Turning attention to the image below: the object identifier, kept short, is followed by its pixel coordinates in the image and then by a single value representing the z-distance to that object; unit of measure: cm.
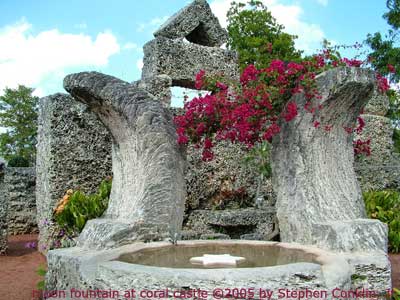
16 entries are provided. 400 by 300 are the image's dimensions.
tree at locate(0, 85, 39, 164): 2156
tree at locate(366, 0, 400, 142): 1338
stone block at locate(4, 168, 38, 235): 1020
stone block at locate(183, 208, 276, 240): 670
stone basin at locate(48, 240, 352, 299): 267
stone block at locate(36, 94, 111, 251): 724
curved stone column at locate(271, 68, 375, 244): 418
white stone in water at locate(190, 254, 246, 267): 325
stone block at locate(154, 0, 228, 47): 869
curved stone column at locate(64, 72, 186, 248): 444
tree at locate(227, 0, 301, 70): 1789
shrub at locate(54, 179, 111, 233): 645
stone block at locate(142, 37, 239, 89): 837
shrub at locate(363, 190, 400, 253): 711
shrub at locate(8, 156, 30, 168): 1377
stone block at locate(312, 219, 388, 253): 373
